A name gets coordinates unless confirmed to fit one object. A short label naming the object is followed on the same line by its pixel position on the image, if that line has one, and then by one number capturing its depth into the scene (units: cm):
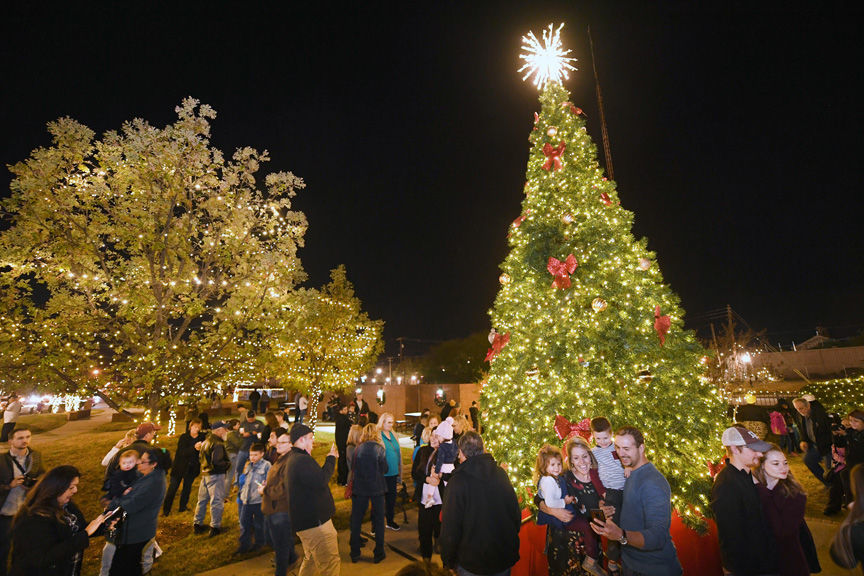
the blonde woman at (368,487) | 603
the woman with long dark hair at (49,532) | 306
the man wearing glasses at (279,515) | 494
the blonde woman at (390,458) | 737
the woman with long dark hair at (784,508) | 347
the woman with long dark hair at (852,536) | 286
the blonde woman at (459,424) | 774
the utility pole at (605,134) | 959
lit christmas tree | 616
